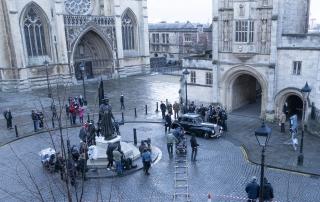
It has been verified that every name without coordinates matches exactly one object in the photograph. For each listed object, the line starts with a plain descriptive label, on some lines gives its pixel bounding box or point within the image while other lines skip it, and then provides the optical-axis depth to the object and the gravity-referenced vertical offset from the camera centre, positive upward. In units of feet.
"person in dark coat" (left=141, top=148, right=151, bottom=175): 48.85 -17.04
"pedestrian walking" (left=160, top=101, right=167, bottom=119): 81.46 -15.41
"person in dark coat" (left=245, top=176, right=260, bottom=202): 37.89 -17.20
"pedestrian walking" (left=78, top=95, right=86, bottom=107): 90.23 -13.97
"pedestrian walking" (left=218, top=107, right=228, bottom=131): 70.28 -16.09
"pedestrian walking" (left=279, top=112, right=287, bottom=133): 69.19 -17.47
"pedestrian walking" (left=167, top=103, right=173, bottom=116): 80.69 -15.30
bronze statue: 51.24 -11.51
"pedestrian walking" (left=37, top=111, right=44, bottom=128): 73.92 -15.09
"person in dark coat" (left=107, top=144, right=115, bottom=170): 49.52 -15.89
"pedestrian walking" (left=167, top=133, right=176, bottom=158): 55.72 -16.37
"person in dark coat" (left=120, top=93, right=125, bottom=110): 92.17 -15.43
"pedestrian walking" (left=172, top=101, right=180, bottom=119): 80.77 -15.45
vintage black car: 66.08 -16.56
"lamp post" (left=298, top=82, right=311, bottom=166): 51.26 -18.14
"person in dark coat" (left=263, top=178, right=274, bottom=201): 36.65 -16.86
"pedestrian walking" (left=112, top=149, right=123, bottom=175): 49.16 -16.96
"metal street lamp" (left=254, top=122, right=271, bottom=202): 30.42 -8.66
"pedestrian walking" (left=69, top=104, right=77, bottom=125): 78.47 -14.54
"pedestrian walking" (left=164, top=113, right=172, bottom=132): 70.59 -16.15
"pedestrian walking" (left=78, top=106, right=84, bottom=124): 79.04 -15.29
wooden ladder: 43.80 -19.96
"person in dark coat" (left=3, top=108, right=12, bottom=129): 76.71 -15.41
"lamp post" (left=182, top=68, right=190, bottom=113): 76.02 -8.11
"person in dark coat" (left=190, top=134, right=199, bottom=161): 53.93 -17.39
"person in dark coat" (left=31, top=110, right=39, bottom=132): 73.36 -15.23
